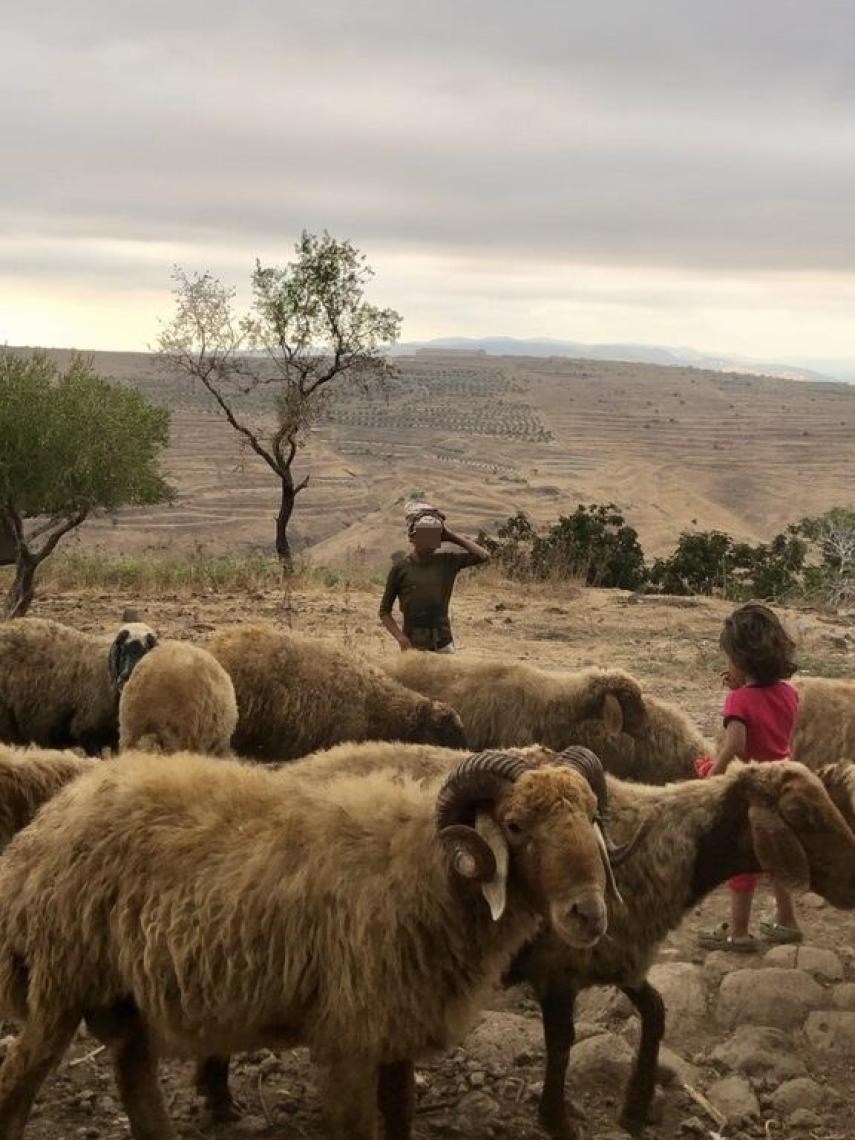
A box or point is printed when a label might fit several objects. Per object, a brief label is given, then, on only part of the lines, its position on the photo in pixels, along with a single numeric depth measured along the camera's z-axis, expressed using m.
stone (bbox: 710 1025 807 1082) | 5.34
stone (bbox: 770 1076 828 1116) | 5.07
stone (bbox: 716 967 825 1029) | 5.83
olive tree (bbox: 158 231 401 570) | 28.27
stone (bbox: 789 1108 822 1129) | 4.93
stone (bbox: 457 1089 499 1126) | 4.90
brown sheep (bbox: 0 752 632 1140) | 4.00
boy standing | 9.00
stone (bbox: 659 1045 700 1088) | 5.23
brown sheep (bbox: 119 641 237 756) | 7.09
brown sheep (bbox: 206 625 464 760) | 8.35
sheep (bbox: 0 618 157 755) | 8.94
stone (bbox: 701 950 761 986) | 6.24
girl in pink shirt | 6.06
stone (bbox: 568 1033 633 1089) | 5.33
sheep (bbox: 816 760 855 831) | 5.37
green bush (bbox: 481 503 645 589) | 20.31
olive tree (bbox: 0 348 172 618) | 18.17
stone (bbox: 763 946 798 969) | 6.36
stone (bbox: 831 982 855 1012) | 5.92
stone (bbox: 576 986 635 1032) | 5.93
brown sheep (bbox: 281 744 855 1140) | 4.95
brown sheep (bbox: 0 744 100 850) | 5.38
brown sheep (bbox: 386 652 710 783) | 8.26
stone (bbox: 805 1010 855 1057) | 5.55
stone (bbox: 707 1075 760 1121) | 5.02
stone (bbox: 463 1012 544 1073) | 5.38
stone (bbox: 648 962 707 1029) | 5.92
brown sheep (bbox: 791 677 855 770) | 7.88
